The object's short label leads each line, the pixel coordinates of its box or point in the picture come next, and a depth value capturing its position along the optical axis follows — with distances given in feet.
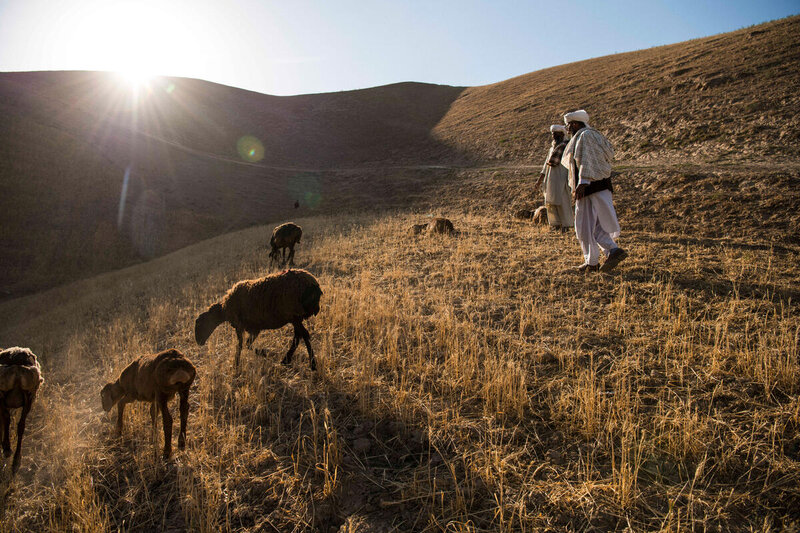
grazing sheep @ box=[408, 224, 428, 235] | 46.12
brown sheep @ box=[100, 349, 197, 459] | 11.60
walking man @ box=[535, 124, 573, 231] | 33.19
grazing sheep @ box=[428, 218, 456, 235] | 43.52
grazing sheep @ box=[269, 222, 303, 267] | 37.68
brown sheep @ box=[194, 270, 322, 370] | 16.31
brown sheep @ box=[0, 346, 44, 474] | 12.41
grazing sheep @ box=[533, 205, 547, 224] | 44.27
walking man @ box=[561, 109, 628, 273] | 22.99
